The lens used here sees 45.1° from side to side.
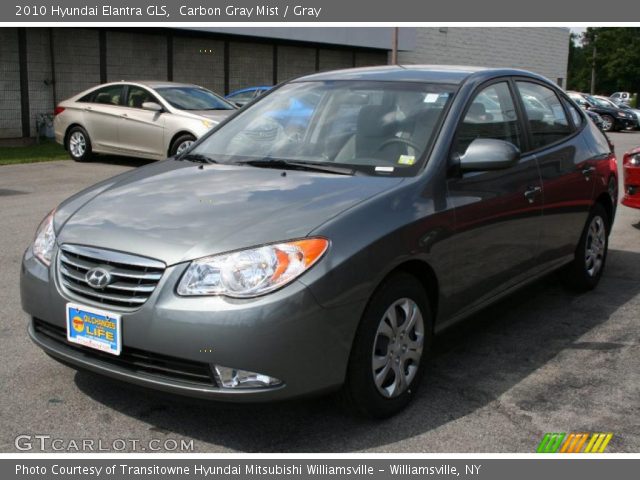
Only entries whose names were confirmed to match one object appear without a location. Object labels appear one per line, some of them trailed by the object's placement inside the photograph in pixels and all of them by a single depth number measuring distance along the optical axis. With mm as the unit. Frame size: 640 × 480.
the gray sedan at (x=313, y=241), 3102
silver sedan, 12734
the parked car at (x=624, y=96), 42600
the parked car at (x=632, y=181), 8227
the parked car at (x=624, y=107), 29344
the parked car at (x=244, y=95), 18859
